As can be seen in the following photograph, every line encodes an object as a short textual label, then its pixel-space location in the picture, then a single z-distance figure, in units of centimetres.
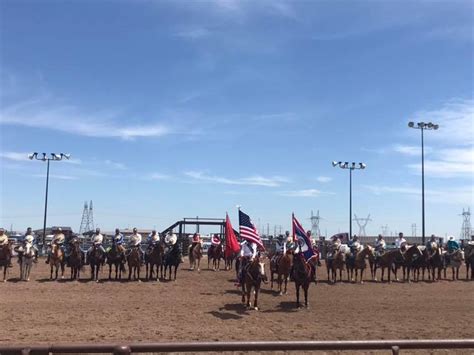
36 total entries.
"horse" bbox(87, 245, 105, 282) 2777
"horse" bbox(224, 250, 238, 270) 3369
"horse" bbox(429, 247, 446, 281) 3062
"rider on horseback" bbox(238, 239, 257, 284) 2022
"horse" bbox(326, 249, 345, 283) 2880
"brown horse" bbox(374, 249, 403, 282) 3000
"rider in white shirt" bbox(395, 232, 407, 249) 3111
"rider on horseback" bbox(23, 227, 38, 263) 2746
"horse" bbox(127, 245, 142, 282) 2803
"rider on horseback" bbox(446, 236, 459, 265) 3283
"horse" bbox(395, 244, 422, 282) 2989
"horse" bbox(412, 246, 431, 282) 3016
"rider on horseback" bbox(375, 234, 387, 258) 3097
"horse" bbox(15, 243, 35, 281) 2714
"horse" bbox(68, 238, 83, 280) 2764
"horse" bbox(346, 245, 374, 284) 2905
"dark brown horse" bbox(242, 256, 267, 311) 1938
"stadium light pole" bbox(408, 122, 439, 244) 5159
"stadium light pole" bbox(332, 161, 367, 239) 5683
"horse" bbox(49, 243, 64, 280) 2791
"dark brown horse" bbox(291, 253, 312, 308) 1966
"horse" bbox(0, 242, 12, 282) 2667
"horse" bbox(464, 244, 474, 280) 3244
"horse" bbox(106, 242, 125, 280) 2816
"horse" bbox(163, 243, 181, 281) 2820
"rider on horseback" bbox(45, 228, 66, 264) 2874
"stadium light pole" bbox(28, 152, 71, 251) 5269
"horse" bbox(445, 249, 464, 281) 3231
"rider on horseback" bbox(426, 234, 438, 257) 3092
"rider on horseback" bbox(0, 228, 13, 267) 2677
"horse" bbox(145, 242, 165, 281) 2820
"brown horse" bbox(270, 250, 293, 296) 2286
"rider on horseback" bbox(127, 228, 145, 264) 2909
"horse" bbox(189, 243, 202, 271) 3424
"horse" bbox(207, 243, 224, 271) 3516
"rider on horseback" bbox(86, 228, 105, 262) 2844
